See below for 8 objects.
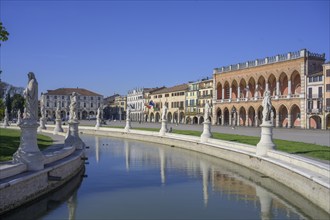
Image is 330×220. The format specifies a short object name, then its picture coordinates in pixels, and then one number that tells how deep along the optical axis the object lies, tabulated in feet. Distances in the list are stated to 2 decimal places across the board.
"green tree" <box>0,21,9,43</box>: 50.72
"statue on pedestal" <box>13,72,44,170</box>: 47.88
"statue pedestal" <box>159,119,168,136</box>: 131.66
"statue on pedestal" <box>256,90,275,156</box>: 66.85
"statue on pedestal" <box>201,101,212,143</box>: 102.10
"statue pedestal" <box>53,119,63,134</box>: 145.02
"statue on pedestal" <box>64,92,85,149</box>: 80.38
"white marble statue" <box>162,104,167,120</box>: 132.70
